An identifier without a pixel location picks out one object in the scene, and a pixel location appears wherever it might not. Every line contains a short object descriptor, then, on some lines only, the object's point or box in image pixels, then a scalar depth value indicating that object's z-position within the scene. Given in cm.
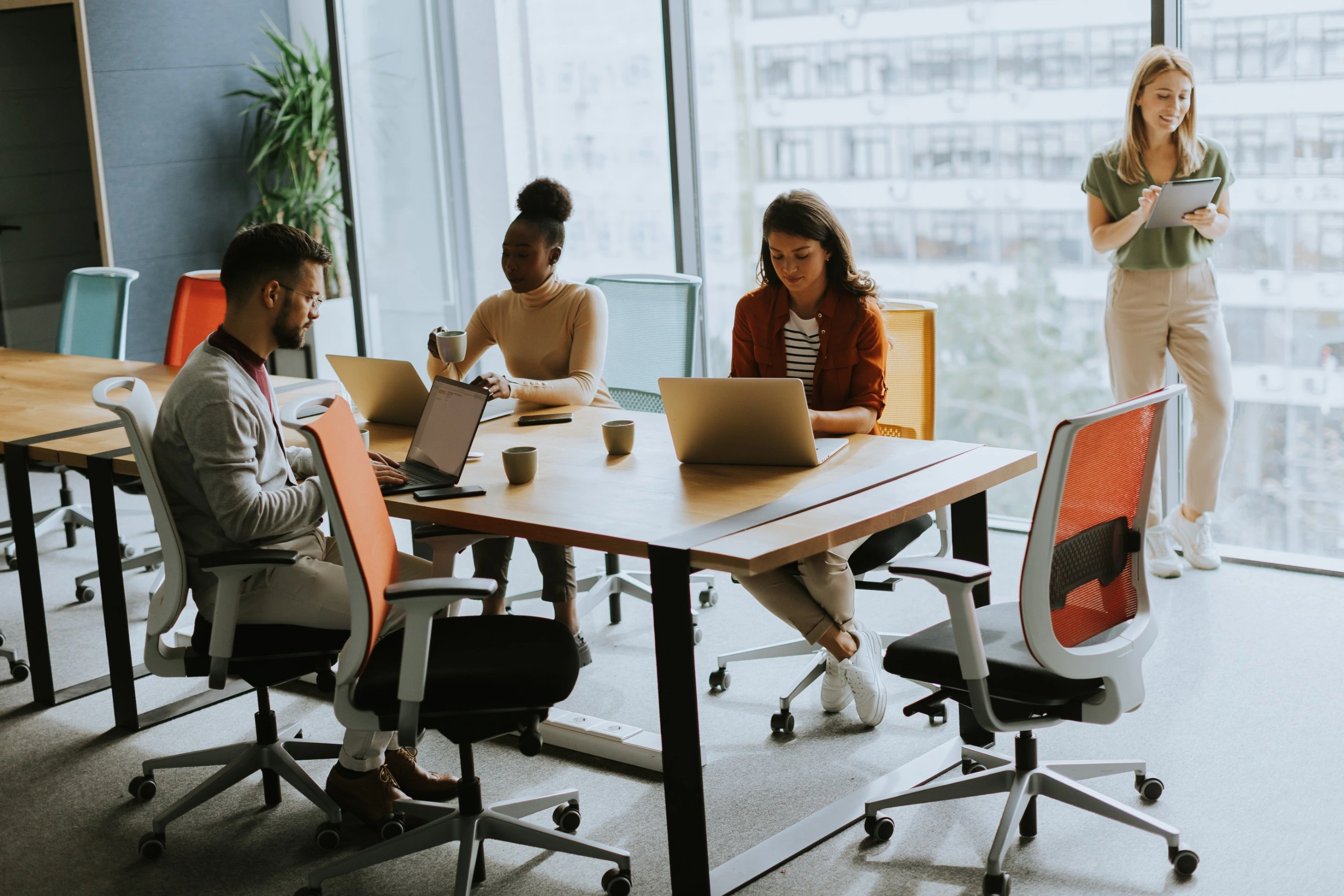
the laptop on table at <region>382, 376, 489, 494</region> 284
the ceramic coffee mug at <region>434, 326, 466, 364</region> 332
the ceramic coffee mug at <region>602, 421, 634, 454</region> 309
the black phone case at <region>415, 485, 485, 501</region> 277
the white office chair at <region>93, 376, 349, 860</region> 263
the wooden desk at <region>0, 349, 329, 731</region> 343
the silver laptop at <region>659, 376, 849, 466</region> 278
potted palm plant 700
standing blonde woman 412
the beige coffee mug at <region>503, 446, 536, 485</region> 287
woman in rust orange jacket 309
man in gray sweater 262
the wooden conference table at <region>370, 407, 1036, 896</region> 238
